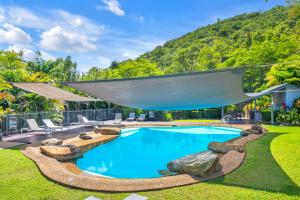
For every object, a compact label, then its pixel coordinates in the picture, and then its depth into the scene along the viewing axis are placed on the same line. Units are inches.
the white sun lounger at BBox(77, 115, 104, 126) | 450.7
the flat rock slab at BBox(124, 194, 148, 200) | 128.1
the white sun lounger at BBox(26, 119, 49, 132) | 331.9
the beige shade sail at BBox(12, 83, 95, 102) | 340.8
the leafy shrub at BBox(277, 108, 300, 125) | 429.8
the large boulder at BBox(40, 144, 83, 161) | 223.5
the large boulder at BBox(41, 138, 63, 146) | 264.2
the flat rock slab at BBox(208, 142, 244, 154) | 231.9
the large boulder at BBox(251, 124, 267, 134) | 350.2
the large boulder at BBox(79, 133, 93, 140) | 329.5
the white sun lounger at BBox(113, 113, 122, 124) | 494.0
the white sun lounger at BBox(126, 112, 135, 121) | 604.6
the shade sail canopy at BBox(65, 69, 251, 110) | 253.4
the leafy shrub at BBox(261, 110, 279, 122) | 492.0
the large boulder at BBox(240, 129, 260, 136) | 350.5
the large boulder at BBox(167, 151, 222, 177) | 159.7
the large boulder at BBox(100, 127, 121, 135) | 392.9
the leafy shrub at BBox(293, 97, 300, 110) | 458.0
